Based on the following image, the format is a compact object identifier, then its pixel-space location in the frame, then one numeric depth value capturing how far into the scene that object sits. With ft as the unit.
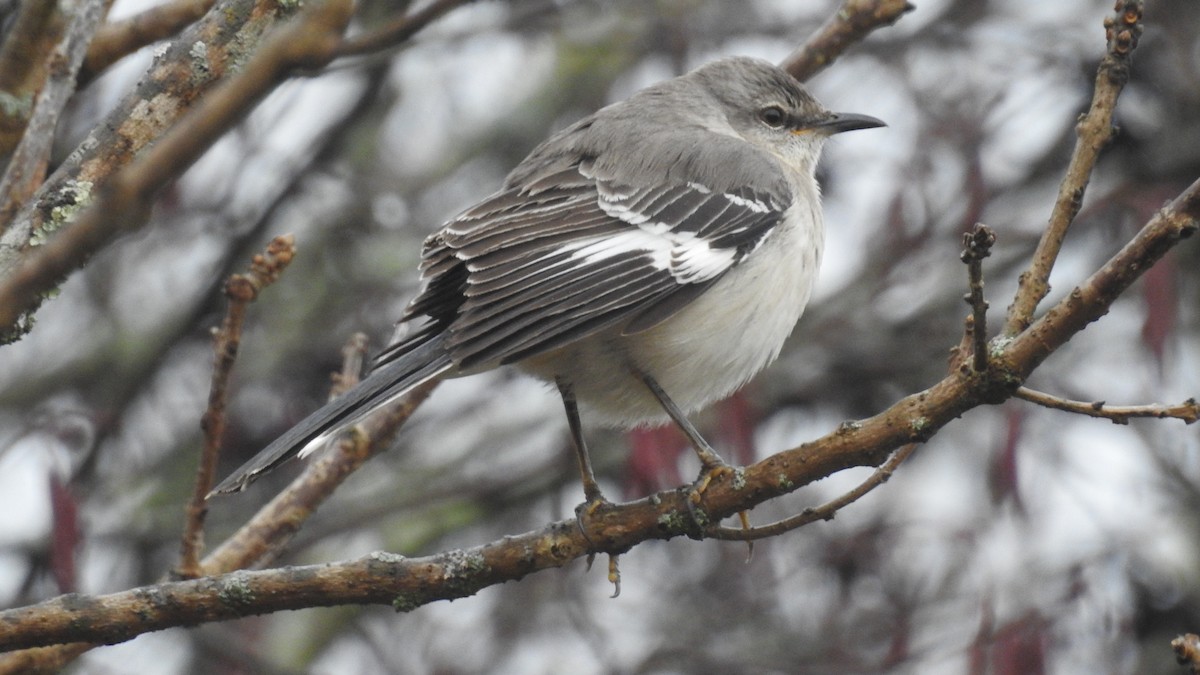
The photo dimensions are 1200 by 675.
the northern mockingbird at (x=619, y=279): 24.62
